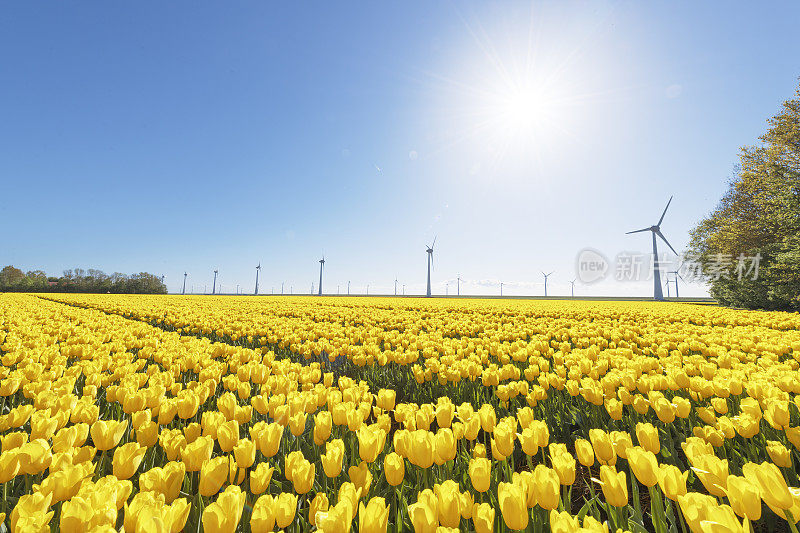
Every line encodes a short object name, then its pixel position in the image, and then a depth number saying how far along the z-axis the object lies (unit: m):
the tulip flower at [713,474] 1.64
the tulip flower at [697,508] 1.30
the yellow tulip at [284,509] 1.46
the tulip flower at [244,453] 2.02
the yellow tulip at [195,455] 1.99
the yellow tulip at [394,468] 1.93
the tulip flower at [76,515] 1.35
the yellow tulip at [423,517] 1.43
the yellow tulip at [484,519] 1.48
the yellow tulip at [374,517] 1.39
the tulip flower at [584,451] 2.12
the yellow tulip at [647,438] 2.10
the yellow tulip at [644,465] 1.73
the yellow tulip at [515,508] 1.47
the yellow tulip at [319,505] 1.65
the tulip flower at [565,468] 1.82
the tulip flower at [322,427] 2.46
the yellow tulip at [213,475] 1.81
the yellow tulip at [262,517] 1.40
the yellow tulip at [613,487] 1.63
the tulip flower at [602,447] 2.09
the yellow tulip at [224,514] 1.38
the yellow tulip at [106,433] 2.16
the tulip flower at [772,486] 1.43
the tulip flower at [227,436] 2.20
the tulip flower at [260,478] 1.77
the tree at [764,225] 21.64
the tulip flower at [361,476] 1.86
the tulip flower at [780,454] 2.12
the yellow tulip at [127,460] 1.89
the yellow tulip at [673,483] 1.56
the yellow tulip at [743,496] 1.43
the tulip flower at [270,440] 2.19
